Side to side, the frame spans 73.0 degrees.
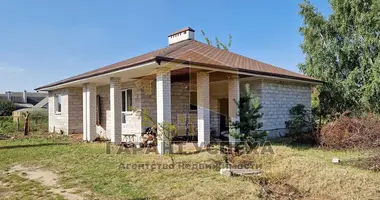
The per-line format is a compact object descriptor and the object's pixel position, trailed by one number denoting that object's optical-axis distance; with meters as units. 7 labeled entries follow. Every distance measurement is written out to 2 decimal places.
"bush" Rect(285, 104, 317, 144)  11.71
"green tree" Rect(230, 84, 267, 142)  9.10
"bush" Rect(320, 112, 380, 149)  8.16
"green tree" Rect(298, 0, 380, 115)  15.31
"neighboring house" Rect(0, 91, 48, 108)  56.51
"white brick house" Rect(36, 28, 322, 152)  9.52
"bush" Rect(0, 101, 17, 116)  35.81
